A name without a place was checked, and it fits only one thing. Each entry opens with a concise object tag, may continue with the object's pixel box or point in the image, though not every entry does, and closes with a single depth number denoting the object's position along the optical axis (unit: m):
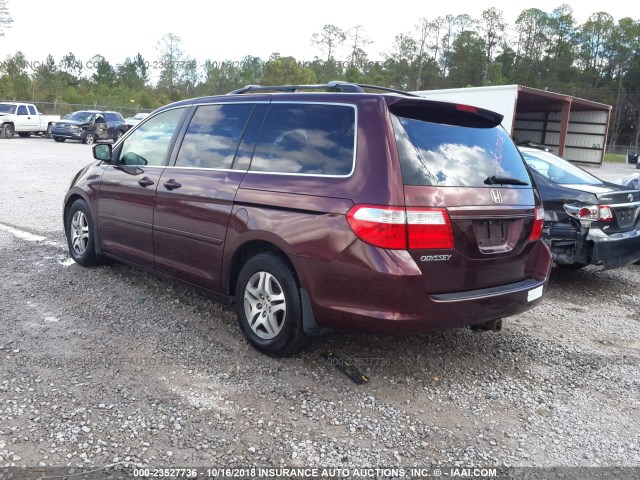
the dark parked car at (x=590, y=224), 5.84
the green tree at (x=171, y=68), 72.00
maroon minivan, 3.35
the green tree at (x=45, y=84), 48.53
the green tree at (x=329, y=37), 92.25
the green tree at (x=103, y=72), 80.69
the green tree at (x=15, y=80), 47.62
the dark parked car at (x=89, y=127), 28.22
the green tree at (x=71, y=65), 78.75
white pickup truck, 28.20
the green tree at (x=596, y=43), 89.69
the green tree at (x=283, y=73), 68.69
